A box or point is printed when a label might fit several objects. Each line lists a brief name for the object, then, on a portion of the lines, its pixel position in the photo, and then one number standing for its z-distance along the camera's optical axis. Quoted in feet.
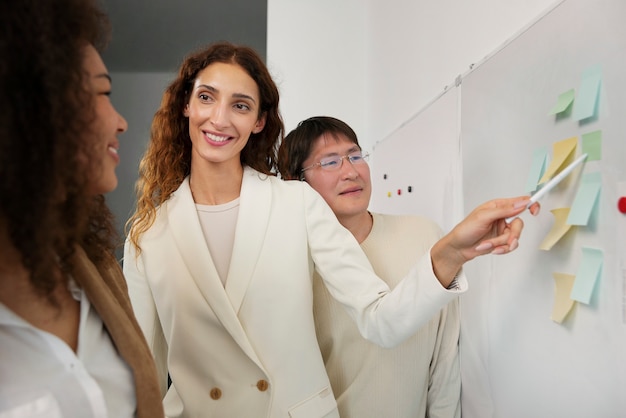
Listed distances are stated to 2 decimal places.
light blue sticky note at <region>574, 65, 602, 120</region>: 2.81
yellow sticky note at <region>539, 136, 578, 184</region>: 3.03
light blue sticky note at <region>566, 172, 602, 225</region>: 2.78
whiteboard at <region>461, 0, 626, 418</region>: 2.68
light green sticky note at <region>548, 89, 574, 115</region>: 3.06
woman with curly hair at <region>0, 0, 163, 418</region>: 1.82
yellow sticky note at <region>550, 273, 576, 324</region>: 3.04
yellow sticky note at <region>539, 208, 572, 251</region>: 3.08
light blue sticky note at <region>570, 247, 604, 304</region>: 2.78
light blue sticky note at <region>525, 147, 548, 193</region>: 3.35
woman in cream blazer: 3.83
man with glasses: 4.57
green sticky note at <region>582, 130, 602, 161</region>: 2.76
